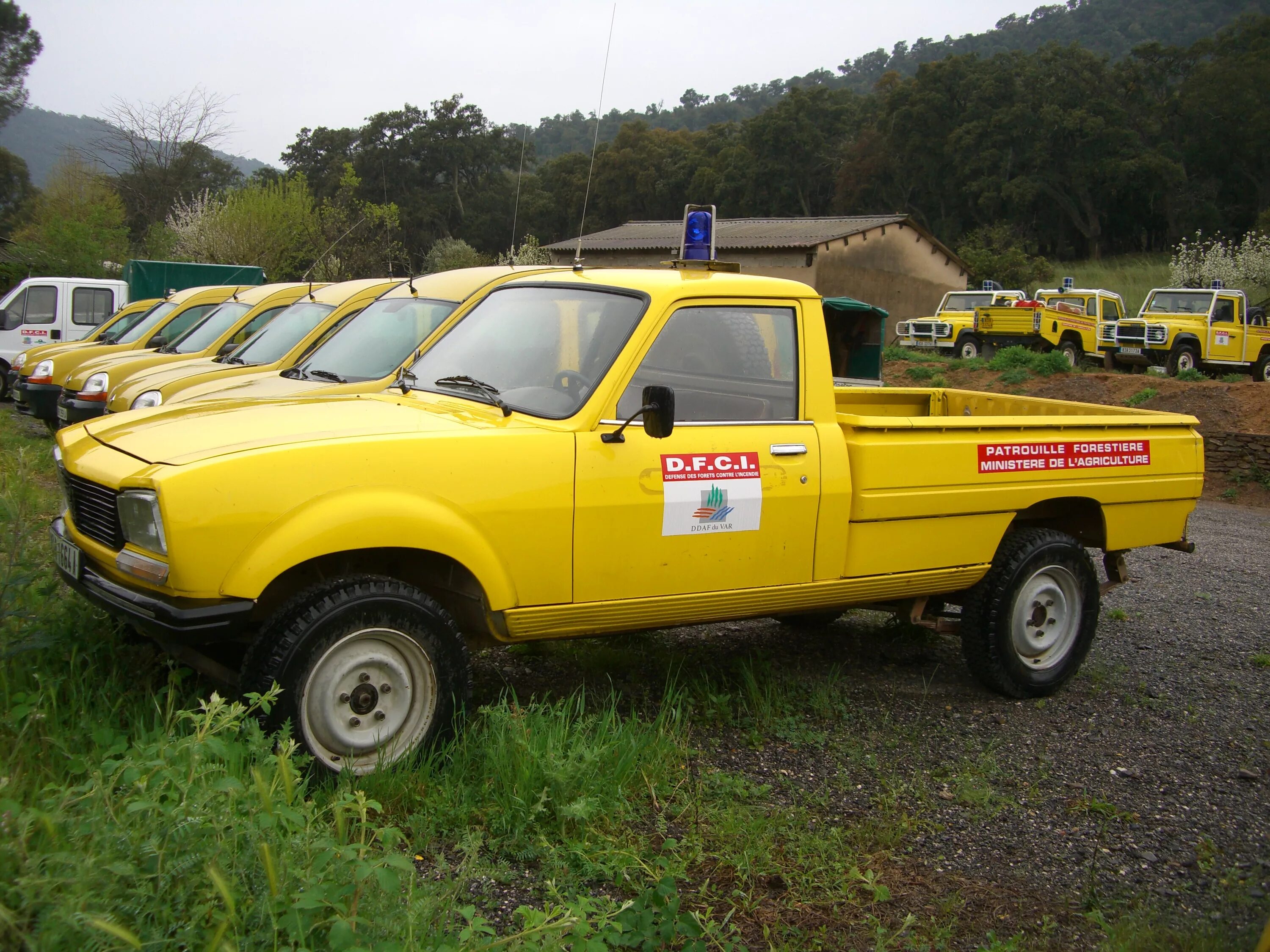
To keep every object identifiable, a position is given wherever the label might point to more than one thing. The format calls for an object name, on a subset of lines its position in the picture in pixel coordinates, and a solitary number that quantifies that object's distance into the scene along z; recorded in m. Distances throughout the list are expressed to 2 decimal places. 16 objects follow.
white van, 17.89
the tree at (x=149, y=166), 40.00
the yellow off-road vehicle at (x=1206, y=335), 24.50
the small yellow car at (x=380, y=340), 7.48
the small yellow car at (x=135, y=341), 12.79
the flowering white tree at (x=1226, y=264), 38.09
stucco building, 33.44
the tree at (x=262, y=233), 32.22
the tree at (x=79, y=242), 28.08
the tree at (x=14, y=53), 53.31
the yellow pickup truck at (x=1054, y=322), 26.98
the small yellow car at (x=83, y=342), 13.75
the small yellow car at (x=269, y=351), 9.04
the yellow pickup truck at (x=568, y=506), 3.57
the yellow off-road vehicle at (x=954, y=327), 29.27
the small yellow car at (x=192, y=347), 10.85
